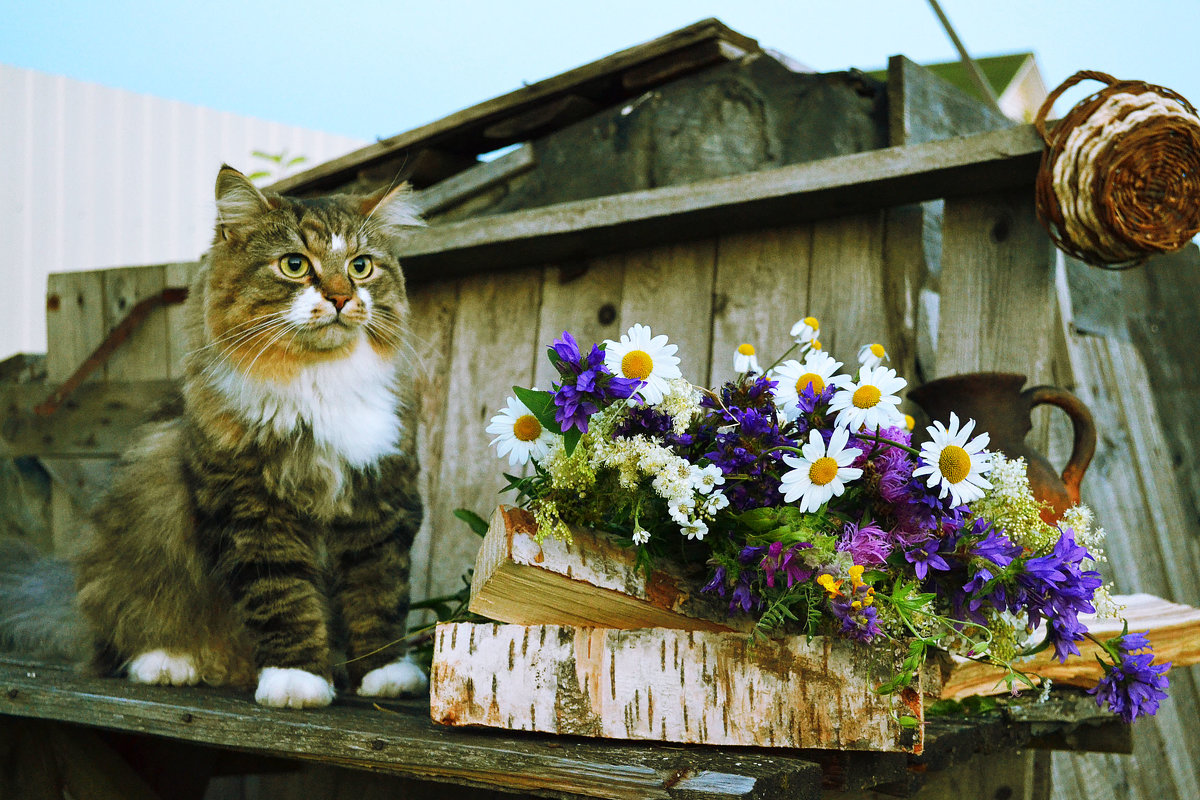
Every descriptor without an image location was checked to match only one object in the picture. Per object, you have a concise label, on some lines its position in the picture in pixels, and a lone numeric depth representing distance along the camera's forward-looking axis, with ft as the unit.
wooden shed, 3.81
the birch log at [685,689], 2.77
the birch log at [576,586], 2.79
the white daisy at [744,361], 3.29
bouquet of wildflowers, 2.75
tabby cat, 3.37
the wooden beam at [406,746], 2.62
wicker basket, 3.36
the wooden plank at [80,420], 5.43
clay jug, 3.47
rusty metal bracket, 5.43
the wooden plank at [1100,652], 3.28
